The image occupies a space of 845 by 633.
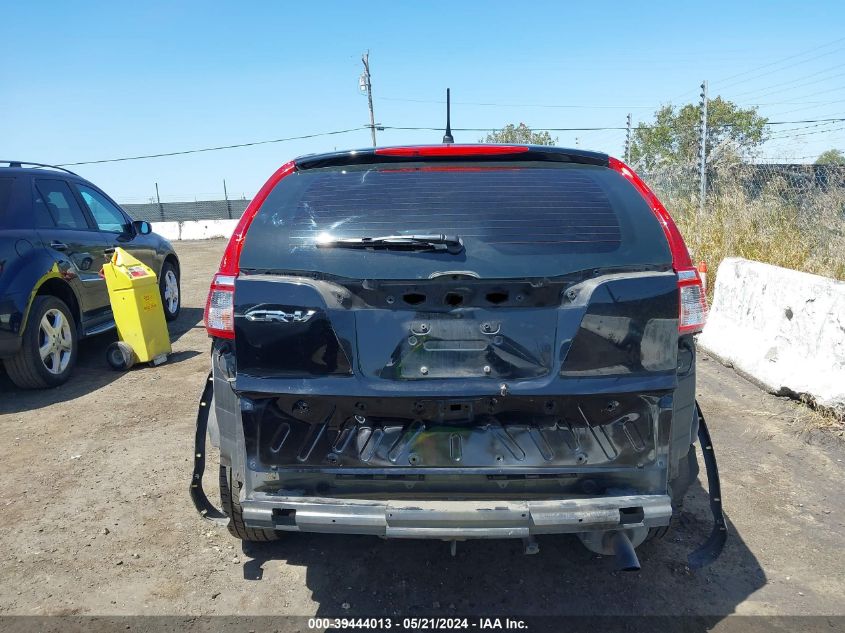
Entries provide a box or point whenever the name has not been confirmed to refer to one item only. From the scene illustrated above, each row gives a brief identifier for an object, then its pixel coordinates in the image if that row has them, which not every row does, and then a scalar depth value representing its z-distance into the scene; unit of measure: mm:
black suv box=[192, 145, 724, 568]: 2328
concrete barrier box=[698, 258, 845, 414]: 4863
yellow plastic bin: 6324
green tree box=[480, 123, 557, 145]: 51219
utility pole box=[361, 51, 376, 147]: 41656
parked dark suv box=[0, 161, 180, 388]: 5410
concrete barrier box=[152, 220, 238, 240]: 26906
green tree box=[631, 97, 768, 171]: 42281
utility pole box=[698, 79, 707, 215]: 10890
